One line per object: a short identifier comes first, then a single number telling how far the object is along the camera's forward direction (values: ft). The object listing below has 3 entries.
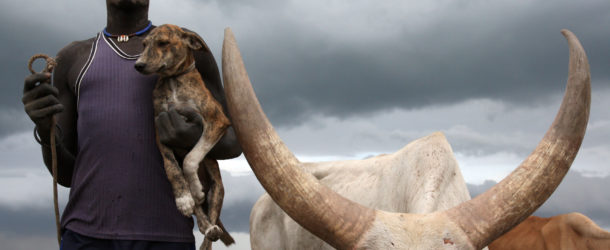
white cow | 9.48
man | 10.80
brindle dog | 10.05
